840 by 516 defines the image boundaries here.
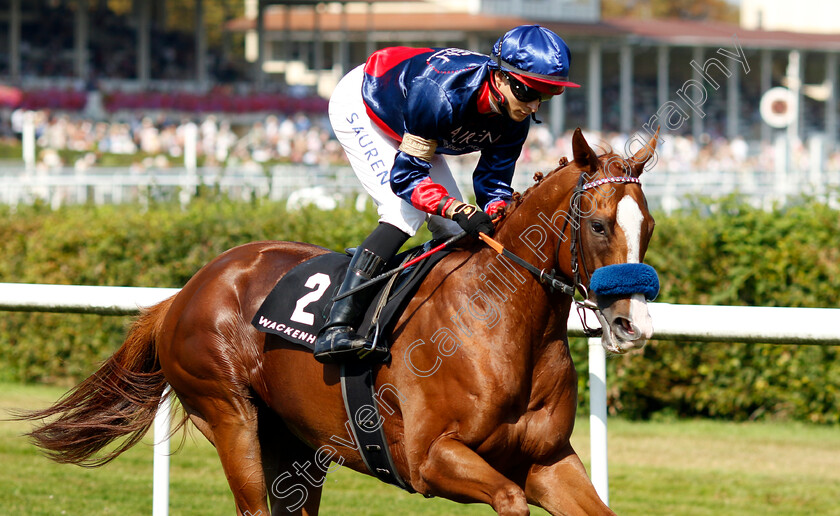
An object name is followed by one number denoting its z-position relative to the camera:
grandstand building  62.03
